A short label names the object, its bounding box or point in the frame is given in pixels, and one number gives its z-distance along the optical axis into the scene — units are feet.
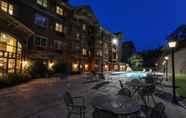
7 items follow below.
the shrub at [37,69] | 39.48
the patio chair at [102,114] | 7.63
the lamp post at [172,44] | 18.61
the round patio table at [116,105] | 7.78
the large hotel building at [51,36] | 32.75
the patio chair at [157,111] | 7.95
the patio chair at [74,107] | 10.03
